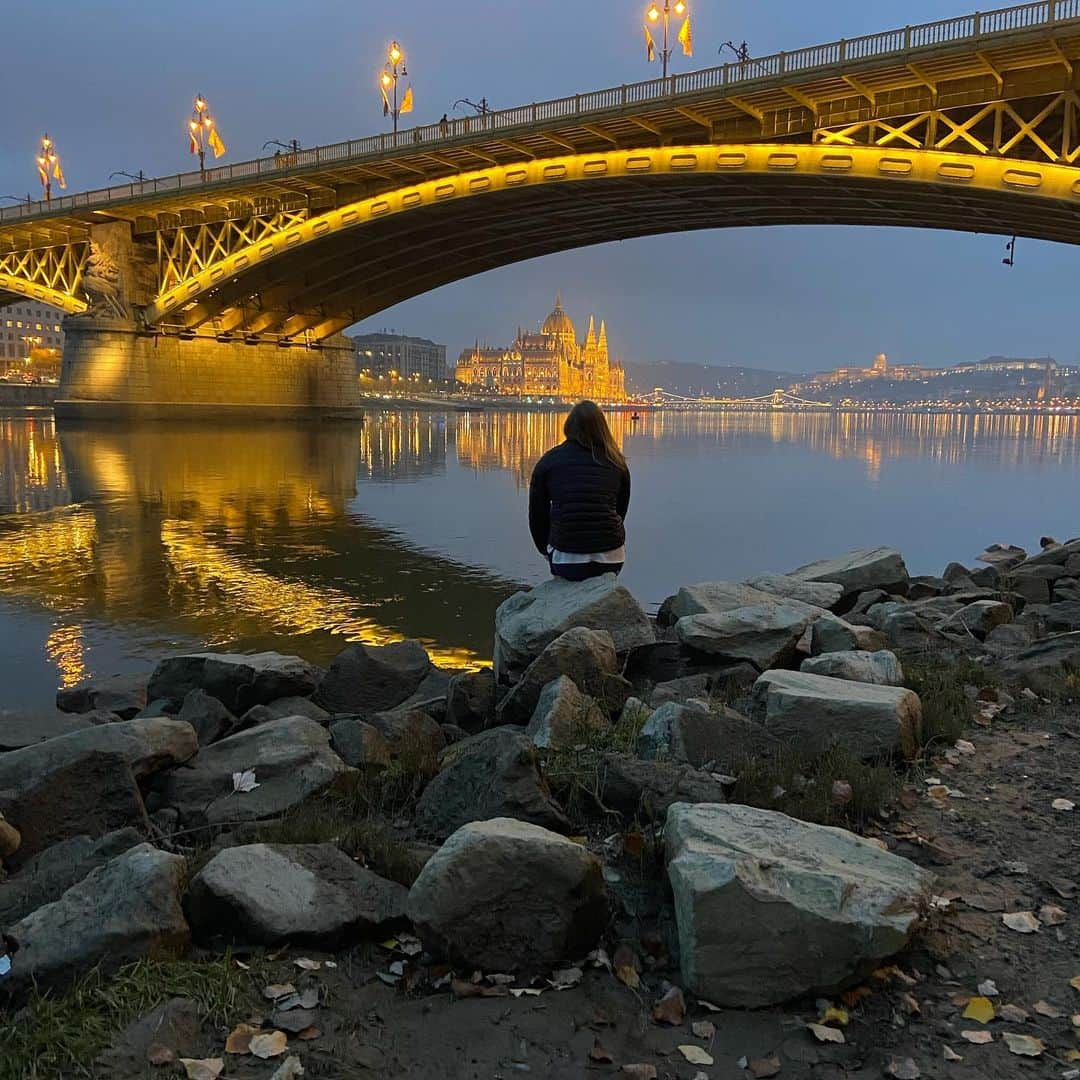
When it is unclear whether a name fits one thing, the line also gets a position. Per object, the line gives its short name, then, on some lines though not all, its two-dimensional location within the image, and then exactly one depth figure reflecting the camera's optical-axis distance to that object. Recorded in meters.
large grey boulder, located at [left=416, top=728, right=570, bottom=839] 4.00
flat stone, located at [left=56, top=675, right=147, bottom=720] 7.25
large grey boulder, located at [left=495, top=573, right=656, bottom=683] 6.45
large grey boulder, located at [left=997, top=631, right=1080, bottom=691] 6.03
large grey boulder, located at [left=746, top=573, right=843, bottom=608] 8.90
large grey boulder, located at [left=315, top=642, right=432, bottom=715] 7.18
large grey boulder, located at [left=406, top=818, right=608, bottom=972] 3.10
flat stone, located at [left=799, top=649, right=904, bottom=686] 5.59
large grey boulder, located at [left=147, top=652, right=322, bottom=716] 6.86
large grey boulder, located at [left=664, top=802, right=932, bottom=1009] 2.93
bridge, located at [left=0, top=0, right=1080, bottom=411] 26.45
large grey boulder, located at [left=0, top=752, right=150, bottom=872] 4.49
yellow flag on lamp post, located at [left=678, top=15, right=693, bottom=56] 35.71
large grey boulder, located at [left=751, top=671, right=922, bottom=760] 4.71
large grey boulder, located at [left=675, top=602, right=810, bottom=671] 6.48
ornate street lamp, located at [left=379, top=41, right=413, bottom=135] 42.03
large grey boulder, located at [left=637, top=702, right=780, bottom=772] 4.54
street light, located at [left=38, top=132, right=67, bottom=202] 57.79
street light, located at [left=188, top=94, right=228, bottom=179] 47.53
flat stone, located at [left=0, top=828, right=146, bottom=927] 3.63
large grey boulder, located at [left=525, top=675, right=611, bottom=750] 4.92
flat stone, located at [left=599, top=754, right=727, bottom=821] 3.99
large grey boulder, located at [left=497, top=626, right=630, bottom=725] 5.78
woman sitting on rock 6.92
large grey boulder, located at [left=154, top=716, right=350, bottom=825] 4.59
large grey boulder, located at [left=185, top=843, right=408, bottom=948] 3.19
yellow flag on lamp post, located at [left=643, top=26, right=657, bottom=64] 34.38
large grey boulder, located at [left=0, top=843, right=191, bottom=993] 2.99
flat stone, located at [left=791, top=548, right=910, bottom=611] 10.38
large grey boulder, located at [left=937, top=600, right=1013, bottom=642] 7.84
